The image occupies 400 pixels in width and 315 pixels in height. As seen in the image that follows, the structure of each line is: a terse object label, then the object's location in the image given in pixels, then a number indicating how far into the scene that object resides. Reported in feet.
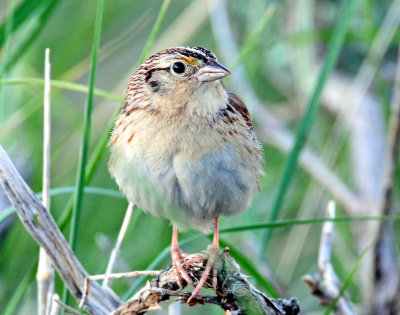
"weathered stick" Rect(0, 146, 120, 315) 13.41
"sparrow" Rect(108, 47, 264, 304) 15.87
